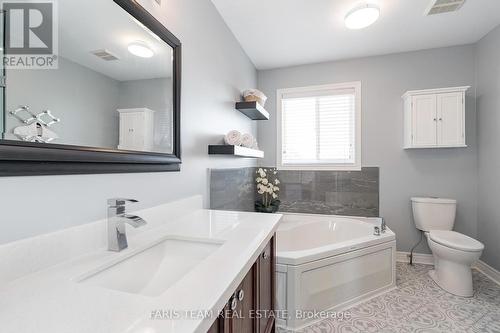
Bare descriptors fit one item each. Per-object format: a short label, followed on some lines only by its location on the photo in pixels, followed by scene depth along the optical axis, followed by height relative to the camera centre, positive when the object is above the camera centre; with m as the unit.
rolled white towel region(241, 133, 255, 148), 2.24 +0.25
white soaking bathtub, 1.73 -0.91
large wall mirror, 0.69 +0.29
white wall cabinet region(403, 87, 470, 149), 2.54 +0.55
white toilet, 2.04 -0.73
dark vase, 2.93 -0.52
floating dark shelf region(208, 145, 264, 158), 1.89 +0.13
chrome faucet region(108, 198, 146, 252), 0.90 -0.23
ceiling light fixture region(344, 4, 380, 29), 1.95 +1.31
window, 3.06 +0.54
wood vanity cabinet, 0.75 -0.55
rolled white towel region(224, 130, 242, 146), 2.06 +0.25
